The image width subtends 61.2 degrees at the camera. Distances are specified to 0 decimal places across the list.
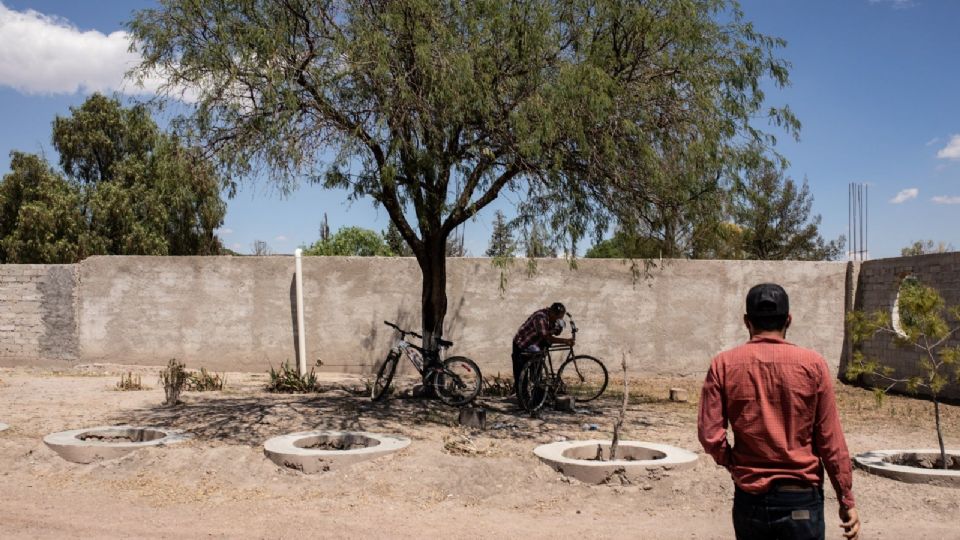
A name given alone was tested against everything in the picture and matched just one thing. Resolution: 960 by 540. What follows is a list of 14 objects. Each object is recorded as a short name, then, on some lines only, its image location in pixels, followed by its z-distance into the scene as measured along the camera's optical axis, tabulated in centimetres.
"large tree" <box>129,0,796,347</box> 830
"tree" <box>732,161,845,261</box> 3241
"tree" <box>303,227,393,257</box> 3591
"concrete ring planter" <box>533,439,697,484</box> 670
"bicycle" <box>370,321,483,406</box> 996
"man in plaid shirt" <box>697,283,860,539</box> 298
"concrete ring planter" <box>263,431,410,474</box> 694
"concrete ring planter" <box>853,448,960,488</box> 667
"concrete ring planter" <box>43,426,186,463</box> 738
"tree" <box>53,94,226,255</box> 2883
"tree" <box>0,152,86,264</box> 2803
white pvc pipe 1364
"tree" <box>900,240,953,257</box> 4391
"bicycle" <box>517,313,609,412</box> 972
